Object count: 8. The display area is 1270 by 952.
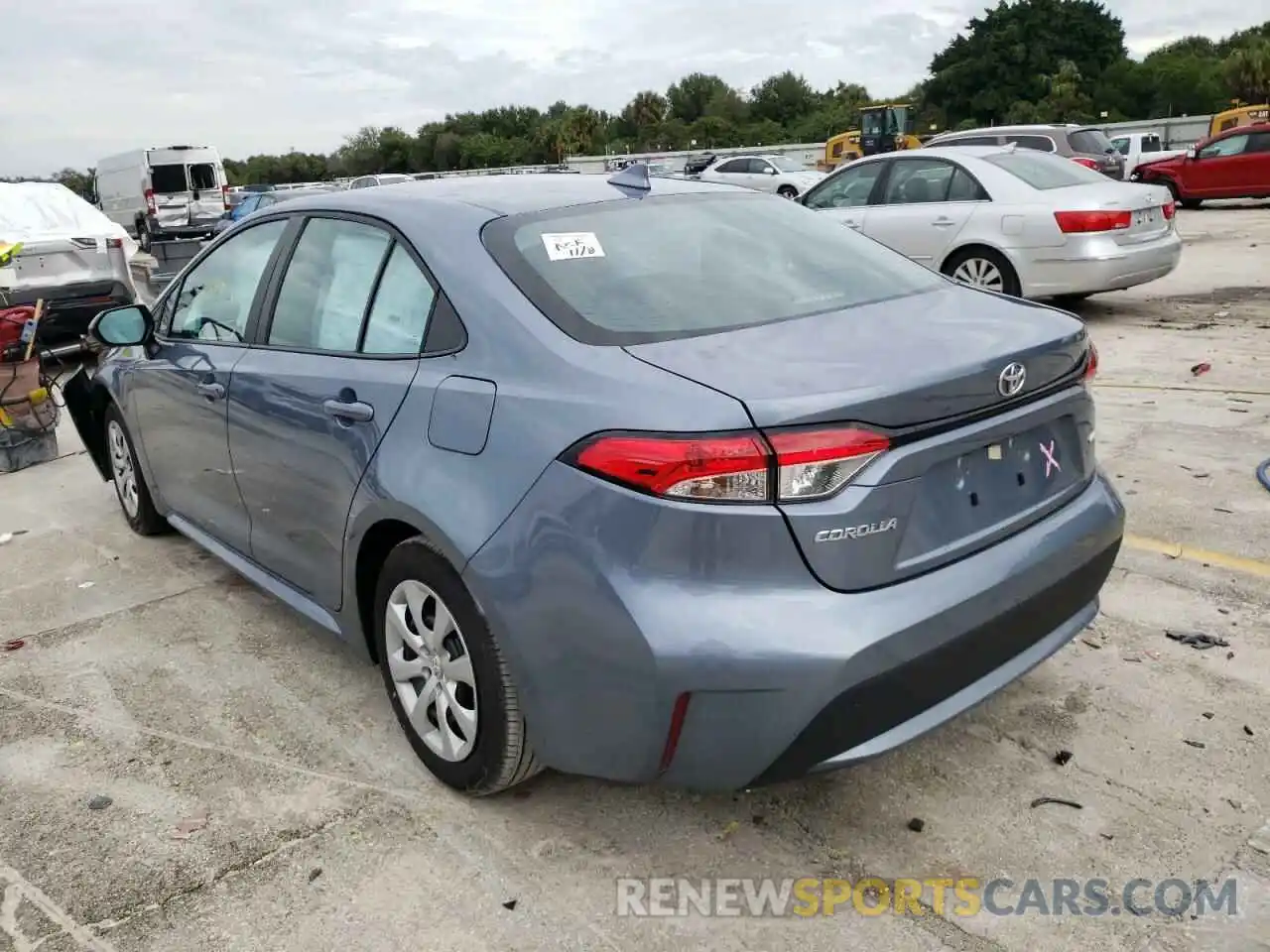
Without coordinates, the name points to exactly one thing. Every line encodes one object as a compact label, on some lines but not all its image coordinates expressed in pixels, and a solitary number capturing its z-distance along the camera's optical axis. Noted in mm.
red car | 20812
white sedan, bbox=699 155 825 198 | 25312
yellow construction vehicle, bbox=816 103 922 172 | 32219
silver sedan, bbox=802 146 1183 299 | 8539
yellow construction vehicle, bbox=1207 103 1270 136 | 31388
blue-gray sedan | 2193
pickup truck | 26156
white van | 30875
